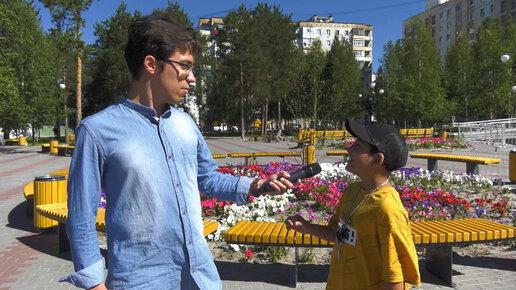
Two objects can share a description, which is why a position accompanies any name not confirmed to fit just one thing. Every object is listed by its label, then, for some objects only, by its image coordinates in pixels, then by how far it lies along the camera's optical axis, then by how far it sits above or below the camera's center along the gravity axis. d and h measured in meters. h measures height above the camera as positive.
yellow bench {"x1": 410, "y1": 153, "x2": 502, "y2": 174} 9.29 -0.75
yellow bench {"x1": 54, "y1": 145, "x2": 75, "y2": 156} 20.16 -1.13
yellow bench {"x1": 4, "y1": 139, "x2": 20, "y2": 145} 30.50 -1.00
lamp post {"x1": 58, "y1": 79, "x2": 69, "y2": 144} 30.19 +0.56
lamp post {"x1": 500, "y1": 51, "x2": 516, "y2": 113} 42.50 +6.79
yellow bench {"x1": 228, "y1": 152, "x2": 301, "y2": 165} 10.81 -0.74
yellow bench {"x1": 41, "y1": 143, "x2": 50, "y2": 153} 22.77 -1.14
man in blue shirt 1.45 -0.21
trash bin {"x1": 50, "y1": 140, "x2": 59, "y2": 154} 20.97 -1.10
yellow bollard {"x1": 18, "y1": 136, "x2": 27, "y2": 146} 30.06 -0.98
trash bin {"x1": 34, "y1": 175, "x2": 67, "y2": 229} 6.05 -1.01
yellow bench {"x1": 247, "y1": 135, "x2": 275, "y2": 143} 31.80 -0.70
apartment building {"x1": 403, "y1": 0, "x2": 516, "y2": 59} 58.39 +18.68
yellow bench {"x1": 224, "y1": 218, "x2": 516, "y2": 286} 3.79 -1.05
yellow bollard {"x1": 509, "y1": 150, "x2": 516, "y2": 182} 8.90 -0.81
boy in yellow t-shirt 1.82 -0.46
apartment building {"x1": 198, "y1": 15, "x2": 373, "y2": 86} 87.69 +21.24
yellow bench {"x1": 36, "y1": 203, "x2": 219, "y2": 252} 4.59 -1.12
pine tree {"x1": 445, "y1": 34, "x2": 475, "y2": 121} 43.28 +5.82
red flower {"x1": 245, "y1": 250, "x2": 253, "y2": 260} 4.65 -1.46
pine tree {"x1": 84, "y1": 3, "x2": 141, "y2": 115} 33.72 +6.33
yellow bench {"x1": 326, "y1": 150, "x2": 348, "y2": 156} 11.70 -0.71
